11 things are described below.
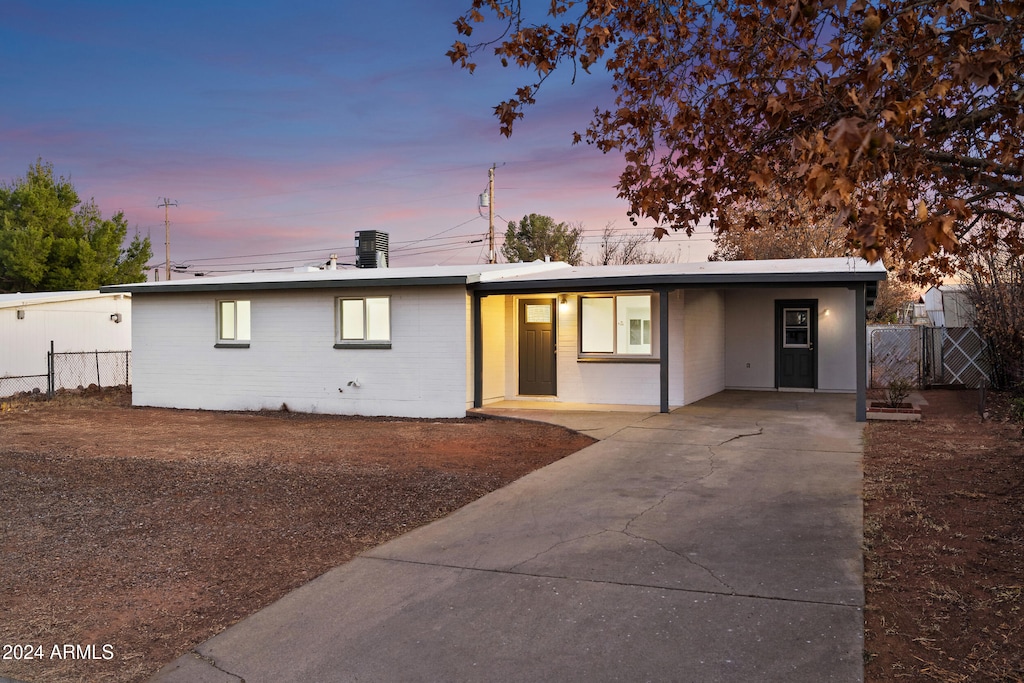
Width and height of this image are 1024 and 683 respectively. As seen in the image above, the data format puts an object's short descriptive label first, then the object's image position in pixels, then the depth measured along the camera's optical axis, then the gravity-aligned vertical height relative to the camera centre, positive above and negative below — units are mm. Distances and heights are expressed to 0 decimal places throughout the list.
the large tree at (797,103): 3277 +1468
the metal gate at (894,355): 18109 -388
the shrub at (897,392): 12969 -914
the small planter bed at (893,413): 12195 -1199
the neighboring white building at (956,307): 18672 +896
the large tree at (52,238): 30125 +4350
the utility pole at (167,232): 46641 +6916
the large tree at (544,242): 41750 +5510
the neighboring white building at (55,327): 21109 +511
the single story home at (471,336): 14219 +105
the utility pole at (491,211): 36469 +6342
